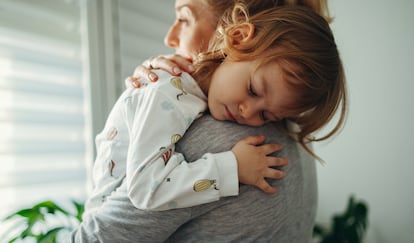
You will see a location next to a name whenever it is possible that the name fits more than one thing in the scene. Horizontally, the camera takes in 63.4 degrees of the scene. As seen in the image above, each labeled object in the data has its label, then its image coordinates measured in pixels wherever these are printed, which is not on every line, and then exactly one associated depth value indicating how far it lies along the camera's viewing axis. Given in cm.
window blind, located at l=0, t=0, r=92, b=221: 139
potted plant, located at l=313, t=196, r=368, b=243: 188
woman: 64
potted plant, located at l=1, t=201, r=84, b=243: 106
